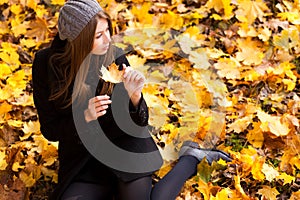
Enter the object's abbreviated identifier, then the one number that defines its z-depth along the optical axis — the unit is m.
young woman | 3.99
